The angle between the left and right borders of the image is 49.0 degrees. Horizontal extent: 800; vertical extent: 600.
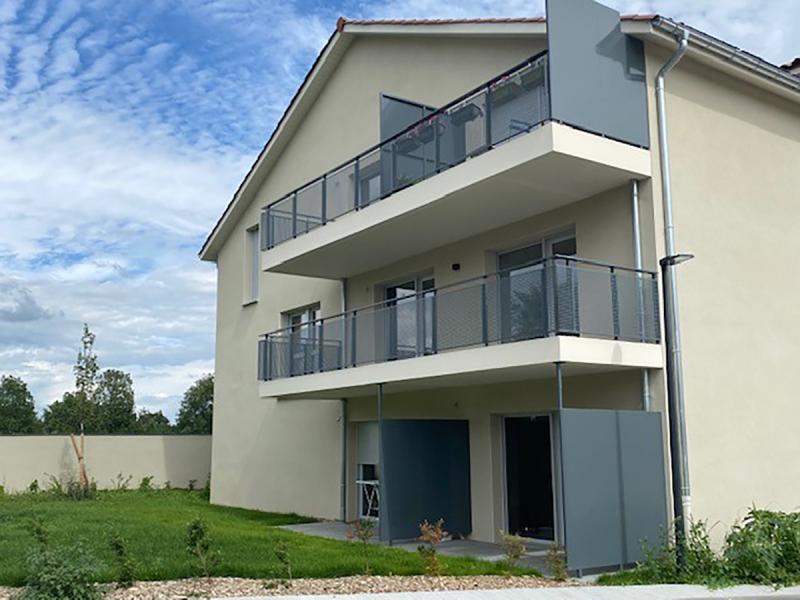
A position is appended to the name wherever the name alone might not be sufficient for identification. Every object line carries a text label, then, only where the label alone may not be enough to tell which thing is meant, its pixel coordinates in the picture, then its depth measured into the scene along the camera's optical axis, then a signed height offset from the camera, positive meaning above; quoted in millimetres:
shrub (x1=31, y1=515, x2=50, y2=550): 11289 -974
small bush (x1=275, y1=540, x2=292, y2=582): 10570 -1191
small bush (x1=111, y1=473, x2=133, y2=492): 28066 -795
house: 12125 +2577
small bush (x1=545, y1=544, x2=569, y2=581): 11188 -1416
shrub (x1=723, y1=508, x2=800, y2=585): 10938 -1275
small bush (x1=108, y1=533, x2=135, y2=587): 10125 -1219
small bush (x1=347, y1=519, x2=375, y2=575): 11797 -1032
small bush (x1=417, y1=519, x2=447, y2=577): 11344 -1293
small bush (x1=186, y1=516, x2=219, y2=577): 10539 -1058
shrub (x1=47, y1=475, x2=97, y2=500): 24828 -929
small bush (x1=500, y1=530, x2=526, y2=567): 11586 -1236
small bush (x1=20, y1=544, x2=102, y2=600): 8562 -1159
